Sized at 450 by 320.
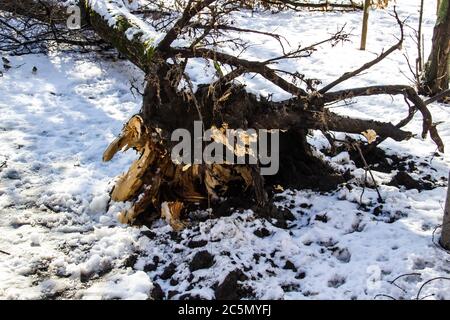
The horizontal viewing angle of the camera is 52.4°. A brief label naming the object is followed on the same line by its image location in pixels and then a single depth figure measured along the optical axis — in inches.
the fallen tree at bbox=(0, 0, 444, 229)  141.3
